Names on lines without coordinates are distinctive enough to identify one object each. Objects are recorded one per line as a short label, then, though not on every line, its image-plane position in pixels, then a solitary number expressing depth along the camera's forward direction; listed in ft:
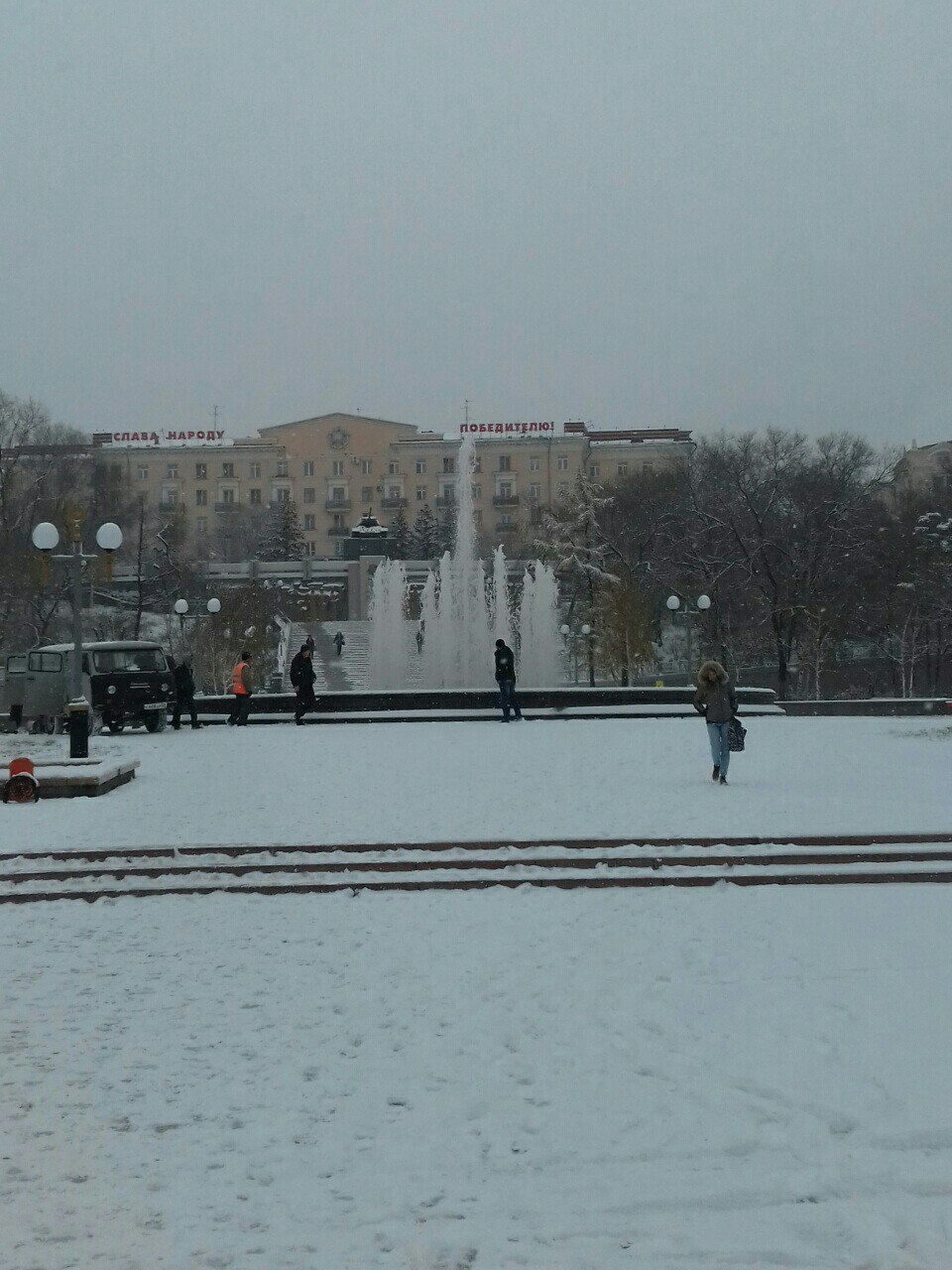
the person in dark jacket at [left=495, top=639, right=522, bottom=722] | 78.28
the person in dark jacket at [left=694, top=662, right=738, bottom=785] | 44.57
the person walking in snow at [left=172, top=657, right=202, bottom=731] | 79.41
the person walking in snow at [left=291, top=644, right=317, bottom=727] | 82.43
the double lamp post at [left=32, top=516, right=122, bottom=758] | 52.21
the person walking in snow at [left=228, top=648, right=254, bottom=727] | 79.87
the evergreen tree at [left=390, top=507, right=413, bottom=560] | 288.67
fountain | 106.01
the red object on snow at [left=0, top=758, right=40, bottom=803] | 44.73
